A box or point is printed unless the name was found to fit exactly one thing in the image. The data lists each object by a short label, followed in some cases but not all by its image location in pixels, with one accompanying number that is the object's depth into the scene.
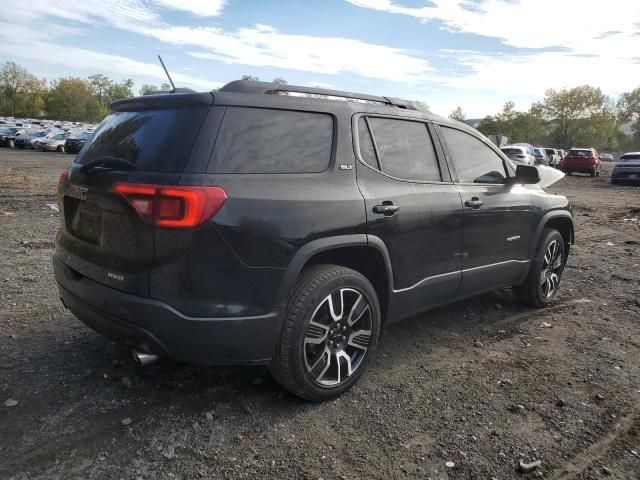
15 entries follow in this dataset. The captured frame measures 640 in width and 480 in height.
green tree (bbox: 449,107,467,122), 98.06
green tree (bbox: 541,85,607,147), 87.38
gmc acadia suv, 2.56
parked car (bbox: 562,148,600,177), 30.09
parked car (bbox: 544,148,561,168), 40.88
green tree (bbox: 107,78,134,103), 122.26
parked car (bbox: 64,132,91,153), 34.73
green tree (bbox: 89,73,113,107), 122.00
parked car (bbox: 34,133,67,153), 35.56
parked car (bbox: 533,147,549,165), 34.95
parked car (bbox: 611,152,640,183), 22.08
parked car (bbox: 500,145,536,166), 24.08
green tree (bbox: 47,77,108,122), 109.31
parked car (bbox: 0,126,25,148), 36.91
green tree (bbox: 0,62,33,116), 103.94
